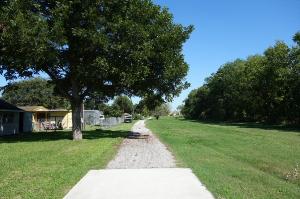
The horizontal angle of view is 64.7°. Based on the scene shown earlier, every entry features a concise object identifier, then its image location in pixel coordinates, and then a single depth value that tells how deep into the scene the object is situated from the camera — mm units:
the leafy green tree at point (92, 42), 13073
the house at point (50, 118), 28212
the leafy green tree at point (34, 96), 51322
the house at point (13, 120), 20517
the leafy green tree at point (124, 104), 64877
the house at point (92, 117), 38984
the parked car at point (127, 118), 47750
